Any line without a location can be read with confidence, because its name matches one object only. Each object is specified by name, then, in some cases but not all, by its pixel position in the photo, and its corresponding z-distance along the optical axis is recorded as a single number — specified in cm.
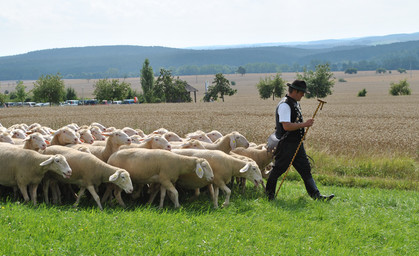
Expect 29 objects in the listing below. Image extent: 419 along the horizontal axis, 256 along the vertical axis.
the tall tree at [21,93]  9831
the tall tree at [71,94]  10732
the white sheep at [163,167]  913
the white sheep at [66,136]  1098
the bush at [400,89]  8625
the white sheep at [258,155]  1228
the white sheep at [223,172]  961
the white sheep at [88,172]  895
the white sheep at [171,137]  1344
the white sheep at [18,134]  1348
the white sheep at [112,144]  1048
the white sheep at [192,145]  1149
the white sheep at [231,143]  1173
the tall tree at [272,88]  9388
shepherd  971
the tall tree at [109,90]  8581
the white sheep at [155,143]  1073
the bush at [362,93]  8731
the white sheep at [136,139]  1244
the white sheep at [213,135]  1483
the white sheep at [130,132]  1458
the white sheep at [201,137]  1339
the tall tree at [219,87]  9942
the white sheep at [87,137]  1255
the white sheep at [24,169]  874
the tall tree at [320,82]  8681
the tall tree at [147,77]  10938
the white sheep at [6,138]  1152
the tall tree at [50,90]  7550
